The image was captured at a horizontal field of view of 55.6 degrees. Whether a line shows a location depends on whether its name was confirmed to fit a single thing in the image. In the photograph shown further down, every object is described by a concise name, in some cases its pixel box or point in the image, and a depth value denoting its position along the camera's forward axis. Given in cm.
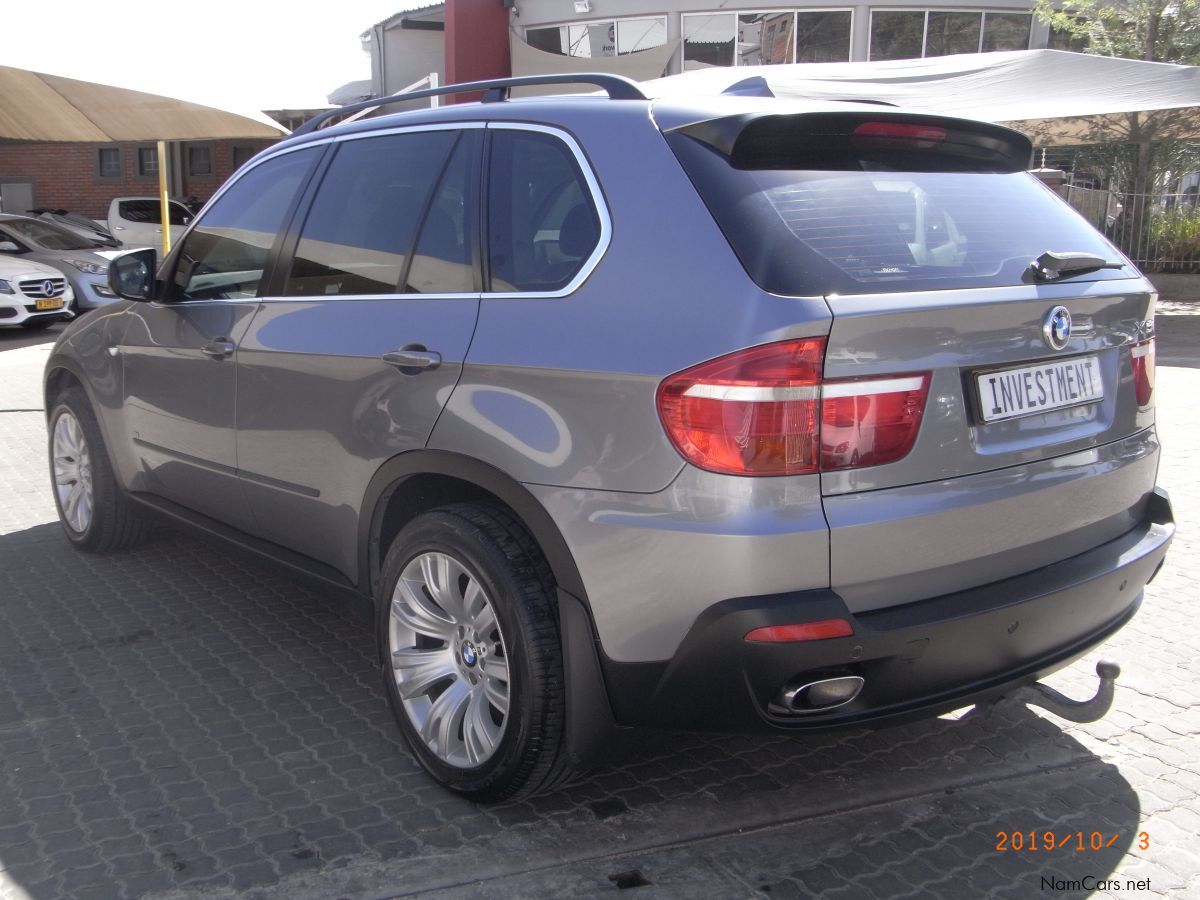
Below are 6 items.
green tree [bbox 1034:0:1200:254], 1639
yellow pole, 1455
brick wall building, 2978
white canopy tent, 1226
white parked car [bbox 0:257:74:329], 1416
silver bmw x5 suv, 248
